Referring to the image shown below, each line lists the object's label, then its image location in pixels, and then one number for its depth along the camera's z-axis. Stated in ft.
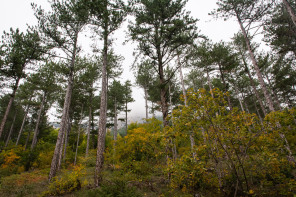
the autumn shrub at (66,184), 19.77
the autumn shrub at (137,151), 20.85
